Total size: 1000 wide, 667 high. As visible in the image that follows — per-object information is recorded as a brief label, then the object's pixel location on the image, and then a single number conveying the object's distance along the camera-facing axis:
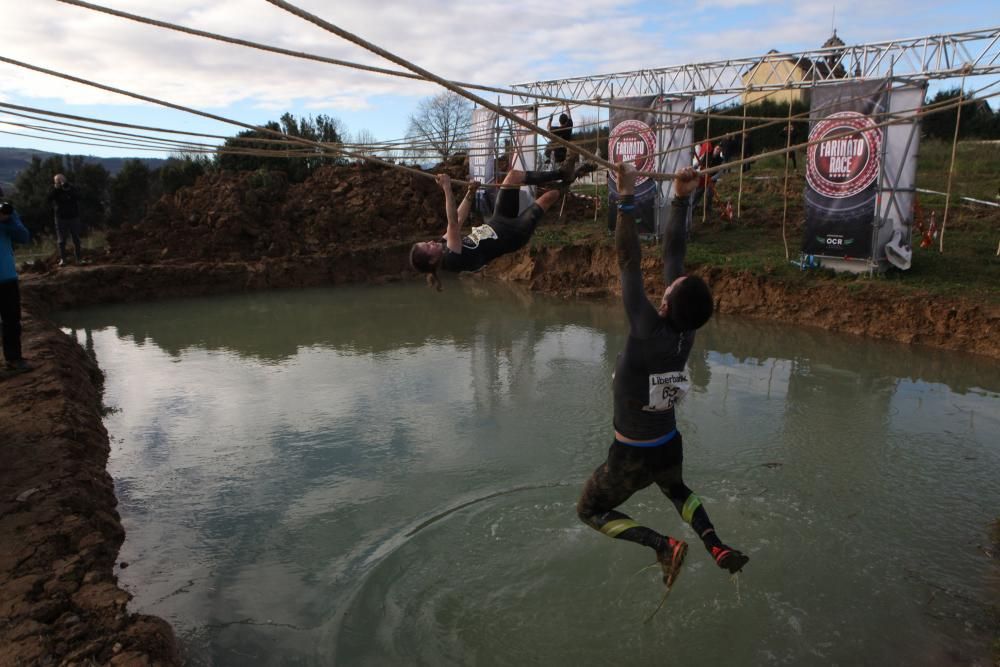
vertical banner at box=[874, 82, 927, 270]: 11.27
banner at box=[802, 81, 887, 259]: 11.65
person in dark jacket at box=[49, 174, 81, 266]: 14.78
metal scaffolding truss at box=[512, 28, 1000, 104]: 11.06
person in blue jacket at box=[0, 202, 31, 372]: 6.89
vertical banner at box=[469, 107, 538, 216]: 17.81
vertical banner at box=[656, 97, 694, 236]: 14.60
